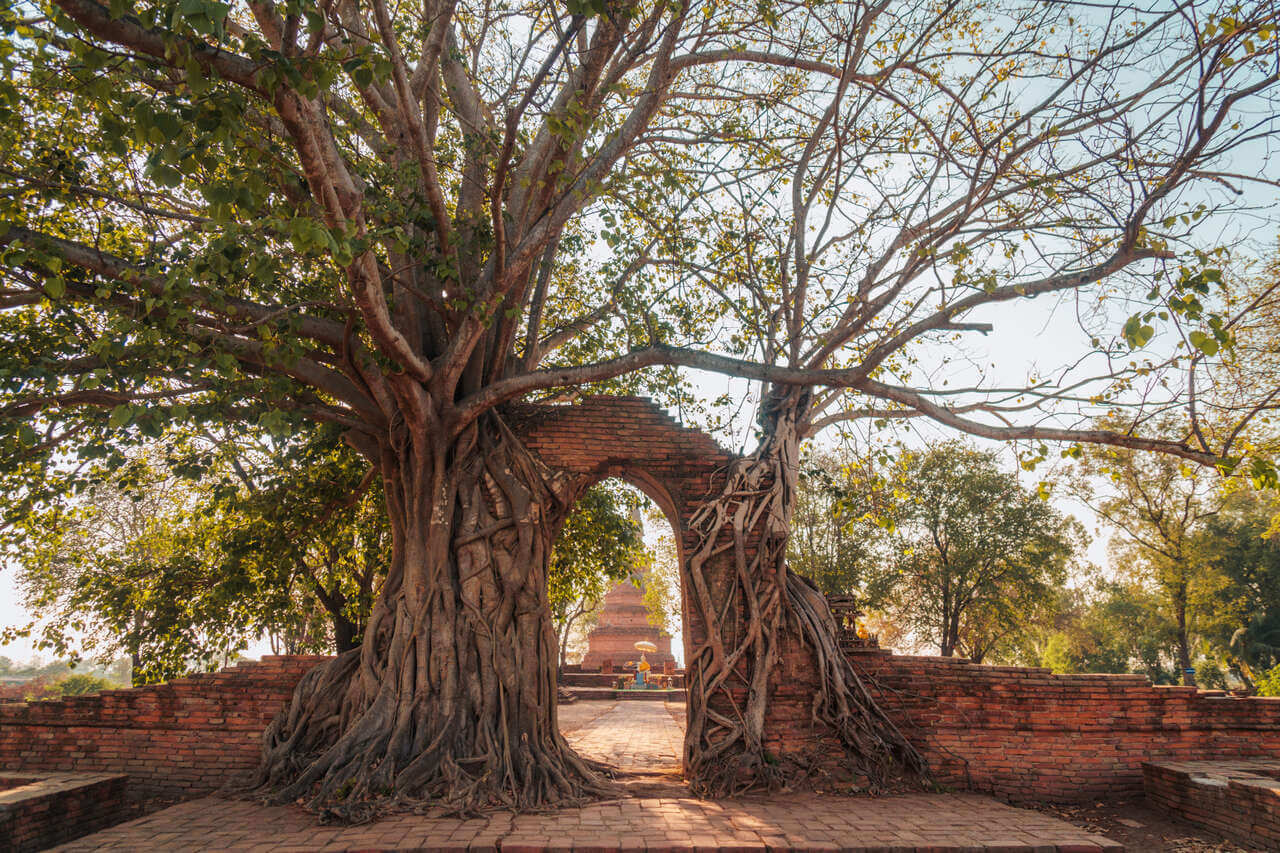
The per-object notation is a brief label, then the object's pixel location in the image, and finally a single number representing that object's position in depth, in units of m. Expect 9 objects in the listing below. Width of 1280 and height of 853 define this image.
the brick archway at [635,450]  7.57
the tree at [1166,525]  17.27
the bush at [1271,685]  9.79
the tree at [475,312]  5.11
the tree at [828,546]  19.08
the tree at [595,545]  10.48
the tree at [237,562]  8.54
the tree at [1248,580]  21.86
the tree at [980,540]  18.61
